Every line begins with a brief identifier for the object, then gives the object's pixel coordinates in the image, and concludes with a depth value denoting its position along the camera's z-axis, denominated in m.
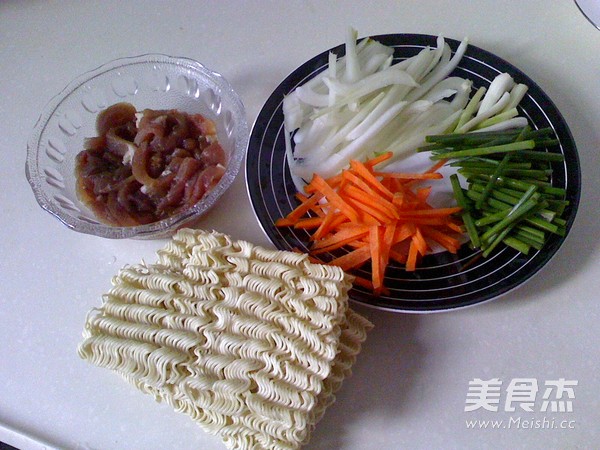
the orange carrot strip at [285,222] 0.42
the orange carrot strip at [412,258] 0.40
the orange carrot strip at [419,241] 0.39
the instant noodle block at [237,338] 0.34
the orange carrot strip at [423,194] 0.41
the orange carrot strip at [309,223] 0.41
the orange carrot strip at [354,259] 0.40
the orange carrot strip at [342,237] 0.40
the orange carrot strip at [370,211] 0.39
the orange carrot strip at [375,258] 0.39
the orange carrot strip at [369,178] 0.40
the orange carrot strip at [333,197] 0.40
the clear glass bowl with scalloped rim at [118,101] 0.42
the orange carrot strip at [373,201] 0.39
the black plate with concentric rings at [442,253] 0.39
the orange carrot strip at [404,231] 0.40
